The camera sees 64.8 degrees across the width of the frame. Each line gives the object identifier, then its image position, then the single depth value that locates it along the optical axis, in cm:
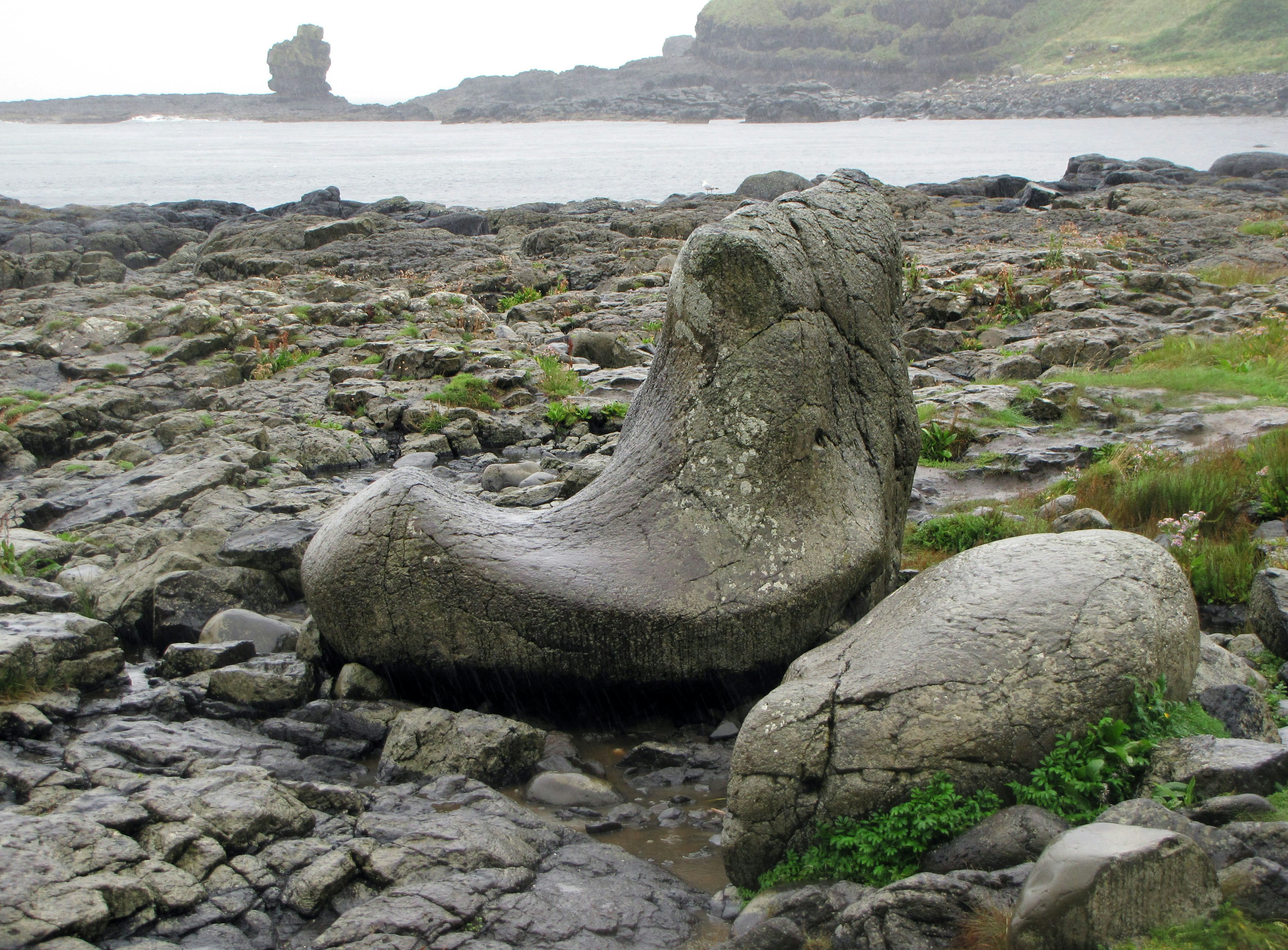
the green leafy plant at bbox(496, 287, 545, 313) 1945
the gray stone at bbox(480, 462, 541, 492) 1018
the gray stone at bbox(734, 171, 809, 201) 3450
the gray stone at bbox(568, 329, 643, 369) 1498
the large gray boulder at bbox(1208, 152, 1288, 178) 4062
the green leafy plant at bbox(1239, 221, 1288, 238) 2502
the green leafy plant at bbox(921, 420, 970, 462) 1008
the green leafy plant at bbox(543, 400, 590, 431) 1209
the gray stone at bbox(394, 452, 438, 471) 1117
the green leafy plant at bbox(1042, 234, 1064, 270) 1902
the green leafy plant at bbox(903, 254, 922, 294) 1747
